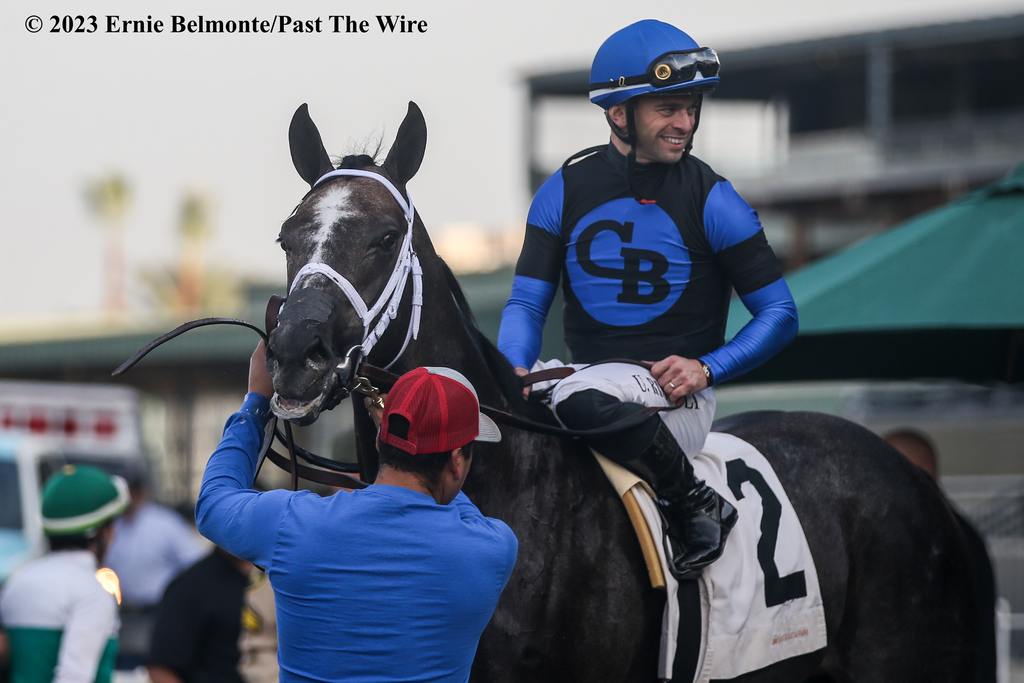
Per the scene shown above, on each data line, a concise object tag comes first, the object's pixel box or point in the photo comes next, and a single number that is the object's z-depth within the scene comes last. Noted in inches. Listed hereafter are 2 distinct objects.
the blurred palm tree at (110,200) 5457.7
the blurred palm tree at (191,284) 4719.5
